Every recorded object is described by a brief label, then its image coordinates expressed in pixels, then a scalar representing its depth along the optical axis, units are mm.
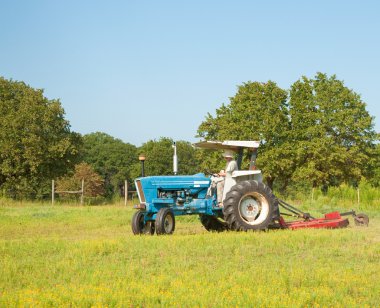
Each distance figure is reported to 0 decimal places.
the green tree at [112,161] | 88375
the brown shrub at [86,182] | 78375
